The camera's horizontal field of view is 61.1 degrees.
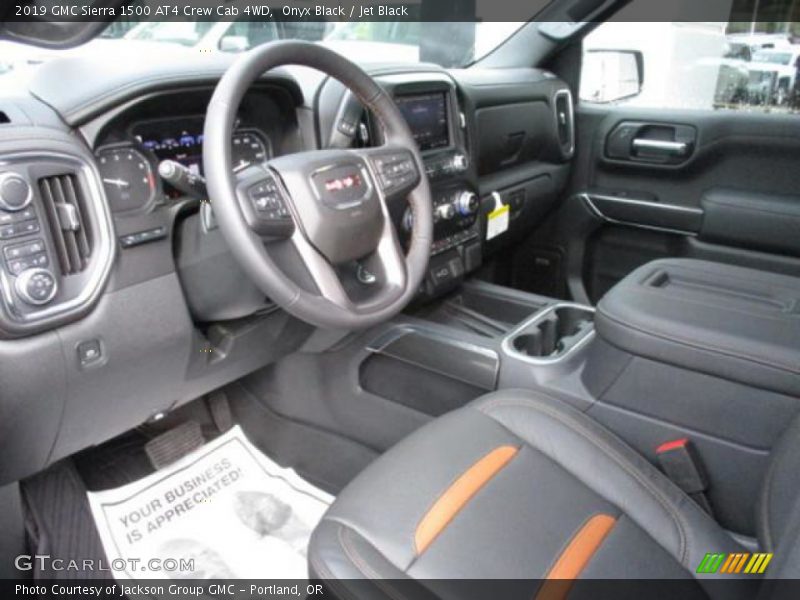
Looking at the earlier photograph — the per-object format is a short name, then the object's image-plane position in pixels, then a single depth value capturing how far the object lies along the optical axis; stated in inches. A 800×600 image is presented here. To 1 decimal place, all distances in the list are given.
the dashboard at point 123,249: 35.2
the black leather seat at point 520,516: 32.4
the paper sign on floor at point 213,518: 49.4
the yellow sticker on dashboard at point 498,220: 71.4
